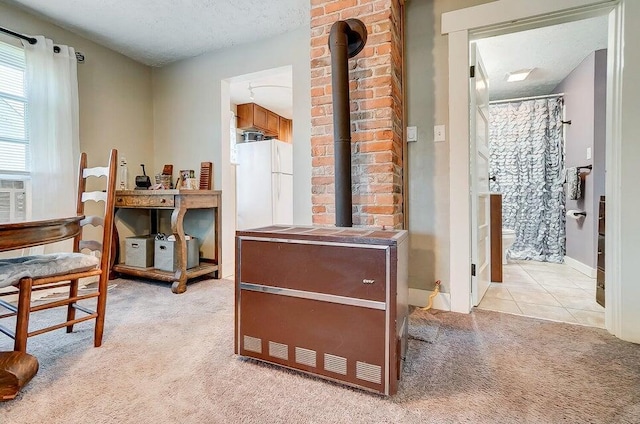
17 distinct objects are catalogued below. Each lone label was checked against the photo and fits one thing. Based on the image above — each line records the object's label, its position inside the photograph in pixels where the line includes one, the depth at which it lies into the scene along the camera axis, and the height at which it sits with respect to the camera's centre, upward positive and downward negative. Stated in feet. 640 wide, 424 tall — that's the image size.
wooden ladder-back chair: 4.50 -1.06
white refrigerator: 13.98 +0.95
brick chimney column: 6.48 +1.94
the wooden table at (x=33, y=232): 3.79 -0.34
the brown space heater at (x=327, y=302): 3.92 -1.34
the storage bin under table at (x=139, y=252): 9.79 -1.46
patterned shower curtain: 12.66 +1.30
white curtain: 8.00 +2.14
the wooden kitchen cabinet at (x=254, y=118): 15.40 +4.42
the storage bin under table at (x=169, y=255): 9.30 -1.50
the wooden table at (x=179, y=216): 8.75 -0.30
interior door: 7.17 +0.65
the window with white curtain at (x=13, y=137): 7.73 +1.78
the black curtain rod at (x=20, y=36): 7.52 +4.25
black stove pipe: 6.11 +1.64
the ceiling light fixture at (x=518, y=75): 11.60 +4.90
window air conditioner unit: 7.70 +0.19
